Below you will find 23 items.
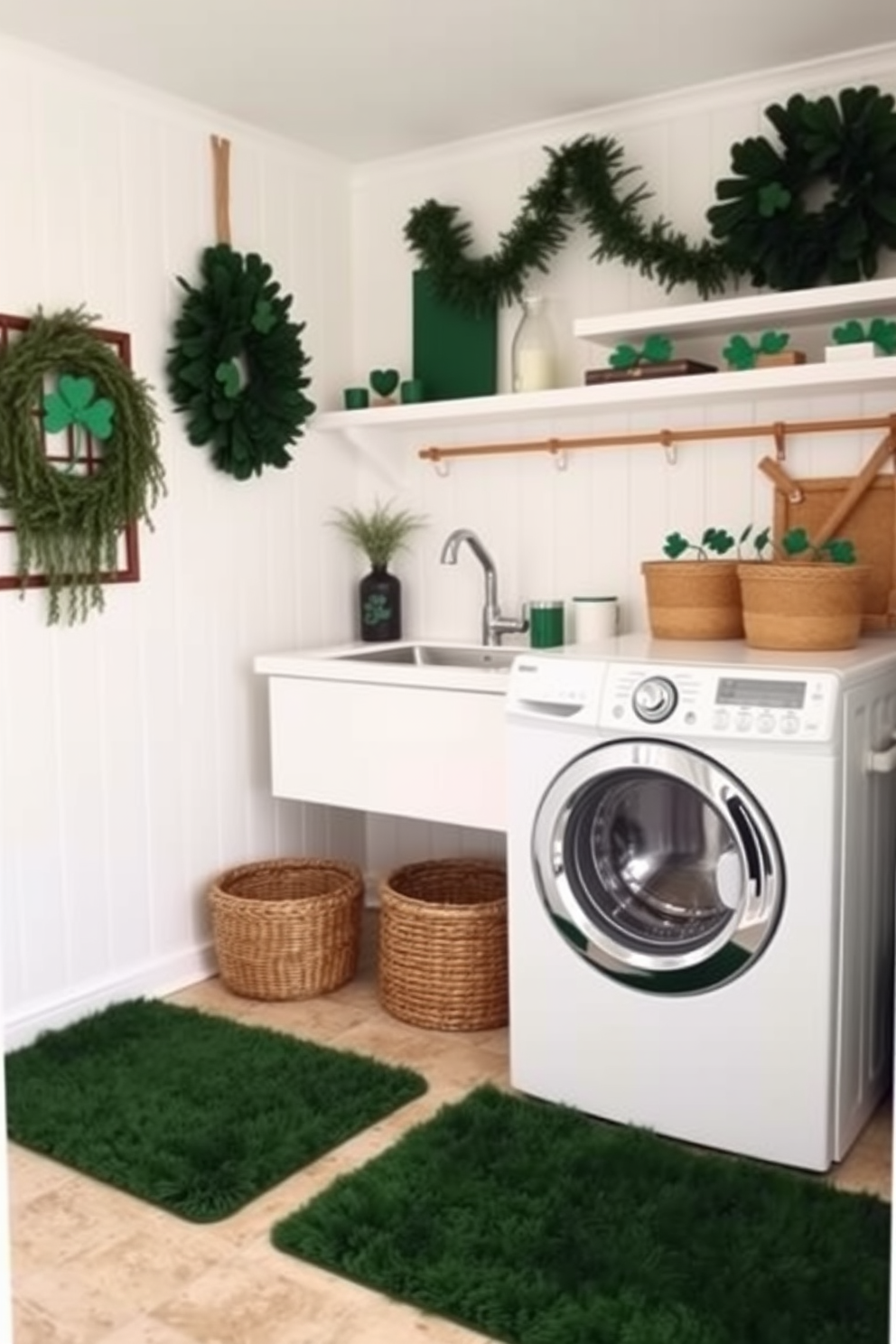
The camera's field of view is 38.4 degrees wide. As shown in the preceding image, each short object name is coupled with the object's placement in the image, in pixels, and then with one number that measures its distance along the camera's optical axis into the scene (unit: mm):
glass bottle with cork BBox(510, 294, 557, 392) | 3383
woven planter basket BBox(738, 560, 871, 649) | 2586
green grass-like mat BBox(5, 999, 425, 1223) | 2406
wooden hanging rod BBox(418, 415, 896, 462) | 3090
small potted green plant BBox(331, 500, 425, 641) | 3812
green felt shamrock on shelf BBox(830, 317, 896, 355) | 2844
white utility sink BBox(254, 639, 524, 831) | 3074
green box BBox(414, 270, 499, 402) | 3645
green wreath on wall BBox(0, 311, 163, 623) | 2818
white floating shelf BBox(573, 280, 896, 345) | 2787
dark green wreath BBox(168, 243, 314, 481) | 3279
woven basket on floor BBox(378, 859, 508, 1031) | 3092
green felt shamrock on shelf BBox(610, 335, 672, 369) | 3131
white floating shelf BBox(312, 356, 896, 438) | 2820
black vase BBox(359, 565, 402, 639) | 3814
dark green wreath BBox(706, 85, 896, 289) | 2887
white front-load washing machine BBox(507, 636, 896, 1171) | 2322
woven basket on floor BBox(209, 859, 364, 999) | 3250
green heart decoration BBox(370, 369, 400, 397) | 3676
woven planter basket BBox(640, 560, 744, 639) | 2855
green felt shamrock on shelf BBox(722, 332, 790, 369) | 2965
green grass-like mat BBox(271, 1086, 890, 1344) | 1946
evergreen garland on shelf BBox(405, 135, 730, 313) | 3227
